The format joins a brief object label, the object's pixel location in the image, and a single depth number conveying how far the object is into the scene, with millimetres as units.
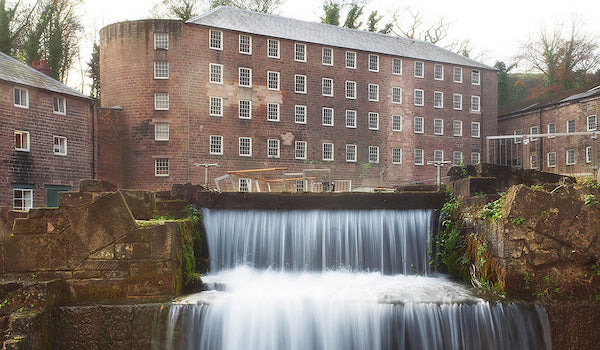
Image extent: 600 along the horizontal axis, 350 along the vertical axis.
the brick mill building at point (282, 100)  36719
